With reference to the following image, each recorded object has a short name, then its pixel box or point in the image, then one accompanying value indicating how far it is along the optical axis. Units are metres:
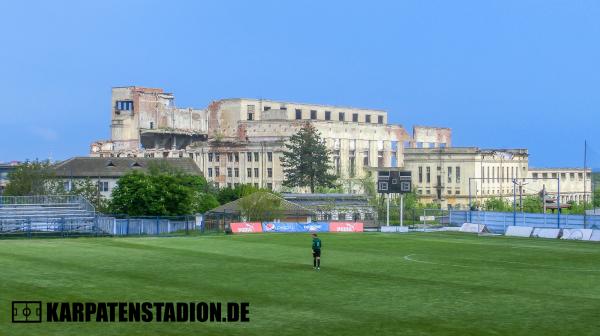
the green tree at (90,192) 129.62
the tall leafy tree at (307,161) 153.25
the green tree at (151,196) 107.38
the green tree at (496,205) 139.12
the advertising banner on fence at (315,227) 96.69
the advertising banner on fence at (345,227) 97.62
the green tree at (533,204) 139.84
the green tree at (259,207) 110.56
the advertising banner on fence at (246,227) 93.88
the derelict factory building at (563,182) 183.57
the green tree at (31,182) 131.38
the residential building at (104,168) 144.75
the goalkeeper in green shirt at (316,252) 49.03
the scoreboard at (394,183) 101.25
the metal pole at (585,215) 85.39
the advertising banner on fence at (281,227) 96.19
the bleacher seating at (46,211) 90.56
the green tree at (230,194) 138.12
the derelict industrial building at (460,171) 168.75
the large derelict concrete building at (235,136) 163.62
